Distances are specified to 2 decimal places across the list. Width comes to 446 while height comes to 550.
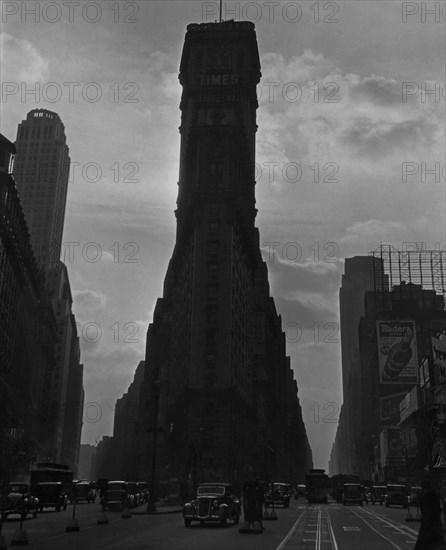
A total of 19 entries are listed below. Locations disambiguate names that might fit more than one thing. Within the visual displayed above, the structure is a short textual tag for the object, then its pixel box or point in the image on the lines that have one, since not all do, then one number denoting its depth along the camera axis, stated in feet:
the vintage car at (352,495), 227.61
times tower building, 339.36
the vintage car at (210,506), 98.73
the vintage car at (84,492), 235.11
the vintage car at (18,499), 118.32
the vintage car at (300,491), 370.73
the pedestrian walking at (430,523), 44.16
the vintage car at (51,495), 164.25
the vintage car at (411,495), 201.92
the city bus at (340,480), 278.63
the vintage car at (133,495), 164.23
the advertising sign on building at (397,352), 381.60
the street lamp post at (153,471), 142.10
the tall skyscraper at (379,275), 559.34
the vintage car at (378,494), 274.36
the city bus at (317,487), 254.27
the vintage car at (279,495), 186.11
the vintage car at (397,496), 211.41
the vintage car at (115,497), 154.92
